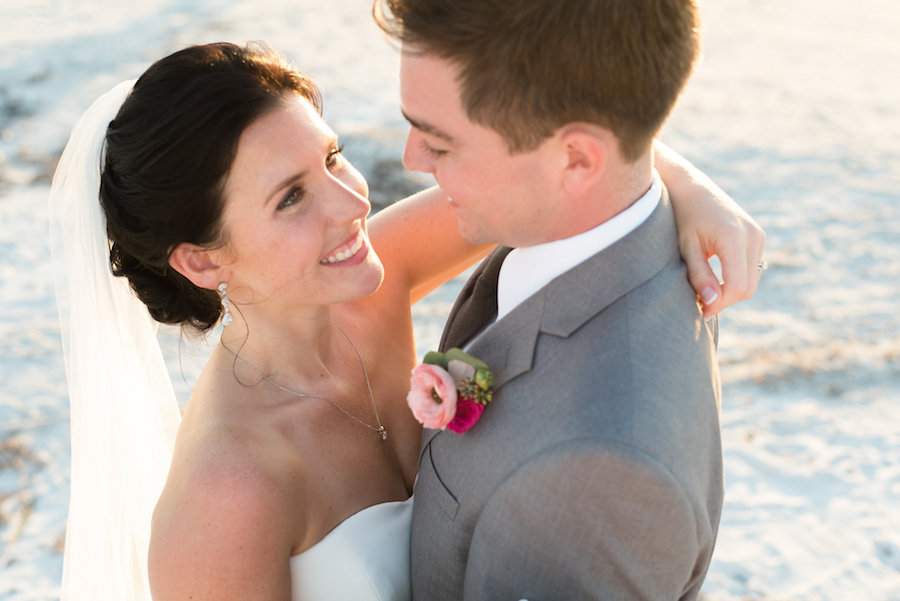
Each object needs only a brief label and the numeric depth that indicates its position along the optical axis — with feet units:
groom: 4.46
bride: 4.99
